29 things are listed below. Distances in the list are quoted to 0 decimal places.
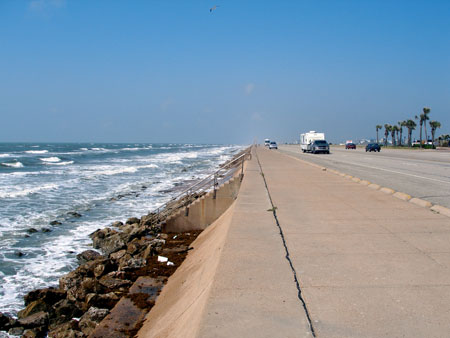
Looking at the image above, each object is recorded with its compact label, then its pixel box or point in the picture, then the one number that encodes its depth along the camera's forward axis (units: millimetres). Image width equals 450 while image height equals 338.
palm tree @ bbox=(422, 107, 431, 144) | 93250
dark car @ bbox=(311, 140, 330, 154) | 49250
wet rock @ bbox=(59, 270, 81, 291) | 8022
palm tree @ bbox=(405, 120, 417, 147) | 111288
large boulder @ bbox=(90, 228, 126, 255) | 11148
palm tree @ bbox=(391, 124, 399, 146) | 131225
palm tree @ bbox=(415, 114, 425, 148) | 93912
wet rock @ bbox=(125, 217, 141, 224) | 14547
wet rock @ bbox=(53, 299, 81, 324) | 6757
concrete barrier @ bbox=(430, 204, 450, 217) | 8201
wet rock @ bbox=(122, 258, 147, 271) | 8754
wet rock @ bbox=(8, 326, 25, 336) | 6246
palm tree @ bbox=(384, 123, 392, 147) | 140250
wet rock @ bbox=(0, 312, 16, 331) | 6384
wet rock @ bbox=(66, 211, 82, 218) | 16350
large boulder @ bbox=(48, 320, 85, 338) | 5742
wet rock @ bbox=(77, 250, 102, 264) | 10375
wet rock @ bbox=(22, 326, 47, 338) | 6070
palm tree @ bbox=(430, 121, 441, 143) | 97812
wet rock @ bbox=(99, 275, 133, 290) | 7738
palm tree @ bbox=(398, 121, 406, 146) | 117938
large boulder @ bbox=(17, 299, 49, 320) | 6848
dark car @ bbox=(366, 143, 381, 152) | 56781
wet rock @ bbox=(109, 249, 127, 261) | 10150
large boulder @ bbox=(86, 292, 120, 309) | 6941
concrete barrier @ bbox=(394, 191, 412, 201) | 10208
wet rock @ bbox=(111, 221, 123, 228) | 14227
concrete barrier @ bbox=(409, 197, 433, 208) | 9135
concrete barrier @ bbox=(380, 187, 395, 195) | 11362
